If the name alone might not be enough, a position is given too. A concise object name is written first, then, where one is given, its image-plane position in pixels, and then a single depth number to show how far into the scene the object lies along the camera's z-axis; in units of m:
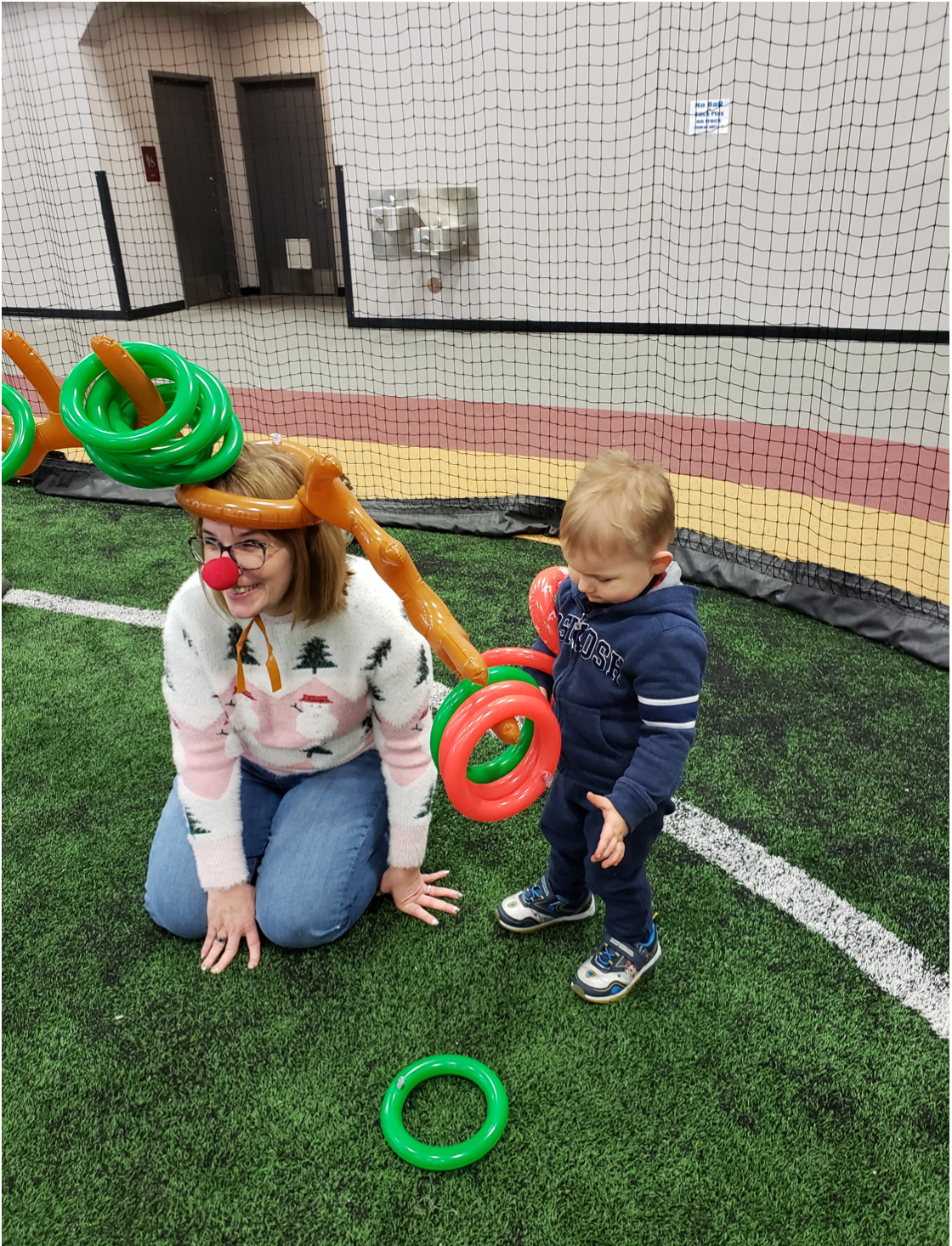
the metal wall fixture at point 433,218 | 8.80
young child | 1.60
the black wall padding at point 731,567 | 3.53
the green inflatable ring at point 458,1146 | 1.73
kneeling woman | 2.03
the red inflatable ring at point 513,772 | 1.61
